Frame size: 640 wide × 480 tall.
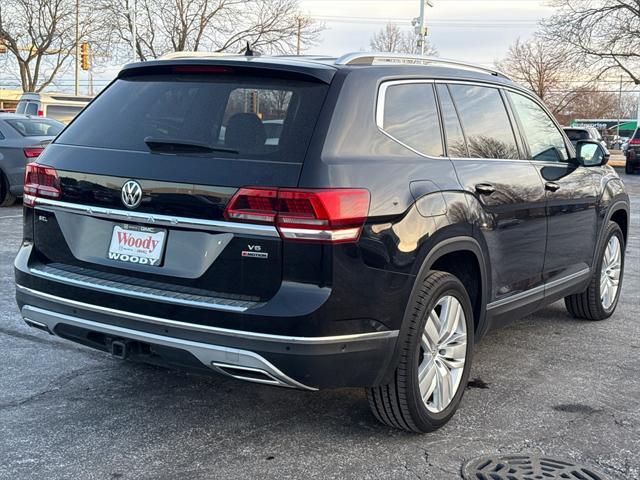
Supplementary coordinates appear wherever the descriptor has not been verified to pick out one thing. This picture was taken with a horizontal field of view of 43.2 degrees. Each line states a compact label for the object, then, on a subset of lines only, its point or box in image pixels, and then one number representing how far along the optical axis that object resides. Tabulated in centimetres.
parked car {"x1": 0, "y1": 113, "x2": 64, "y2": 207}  1294
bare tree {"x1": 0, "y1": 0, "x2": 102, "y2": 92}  3625
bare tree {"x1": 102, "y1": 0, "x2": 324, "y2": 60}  3553
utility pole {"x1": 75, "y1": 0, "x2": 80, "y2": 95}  3725
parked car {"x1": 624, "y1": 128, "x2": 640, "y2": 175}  2706
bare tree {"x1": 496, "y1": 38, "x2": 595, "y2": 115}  4878
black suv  325
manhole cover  346
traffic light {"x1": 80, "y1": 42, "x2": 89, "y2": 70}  3669
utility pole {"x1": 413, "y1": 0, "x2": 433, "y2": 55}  3553
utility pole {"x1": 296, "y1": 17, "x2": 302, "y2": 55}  3675
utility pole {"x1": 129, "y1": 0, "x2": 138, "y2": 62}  3569
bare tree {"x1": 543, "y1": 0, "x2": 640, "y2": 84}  3547
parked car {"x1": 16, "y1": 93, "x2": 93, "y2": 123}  2225
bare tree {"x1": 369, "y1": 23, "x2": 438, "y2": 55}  4653
